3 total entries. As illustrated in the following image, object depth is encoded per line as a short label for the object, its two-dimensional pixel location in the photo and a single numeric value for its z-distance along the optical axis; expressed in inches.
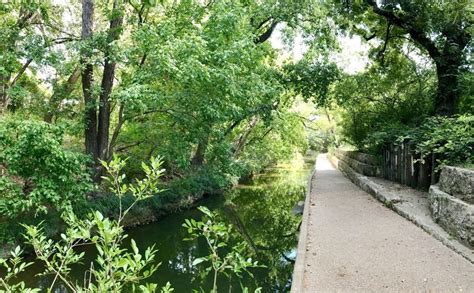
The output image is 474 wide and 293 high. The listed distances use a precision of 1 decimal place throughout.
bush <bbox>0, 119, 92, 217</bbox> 315.0
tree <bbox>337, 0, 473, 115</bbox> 442.9
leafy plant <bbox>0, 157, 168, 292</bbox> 85.4
